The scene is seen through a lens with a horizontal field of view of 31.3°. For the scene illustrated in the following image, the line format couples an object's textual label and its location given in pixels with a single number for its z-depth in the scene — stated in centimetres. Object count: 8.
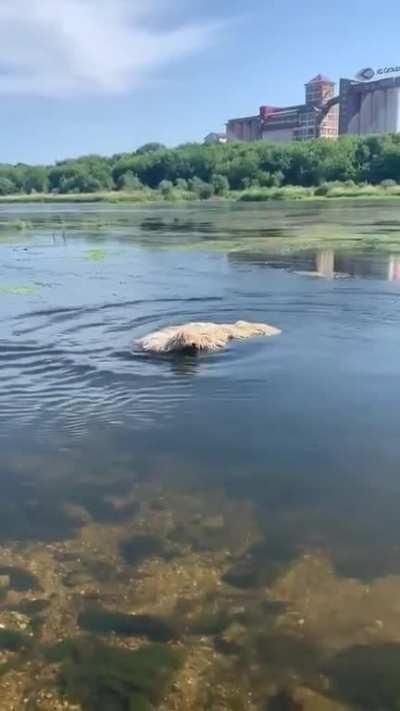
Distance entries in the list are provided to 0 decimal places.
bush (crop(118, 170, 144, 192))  14325
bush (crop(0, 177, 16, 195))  16400
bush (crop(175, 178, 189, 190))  12900
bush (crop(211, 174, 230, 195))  11994
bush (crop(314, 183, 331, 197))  10044
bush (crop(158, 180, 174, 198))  12108
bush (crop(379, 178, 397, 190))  10265
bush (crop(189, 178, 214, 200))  11531
